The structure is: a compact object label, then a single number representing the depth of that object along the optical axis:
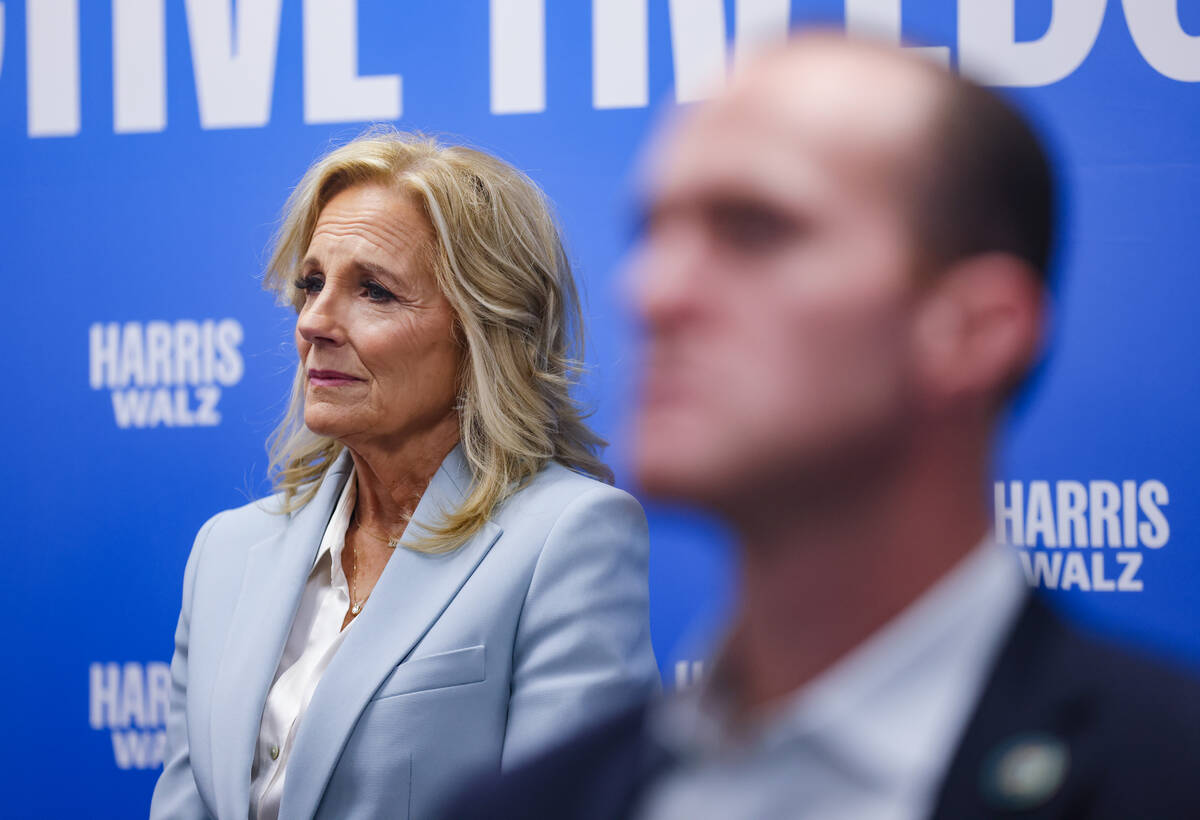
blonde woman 4.13
